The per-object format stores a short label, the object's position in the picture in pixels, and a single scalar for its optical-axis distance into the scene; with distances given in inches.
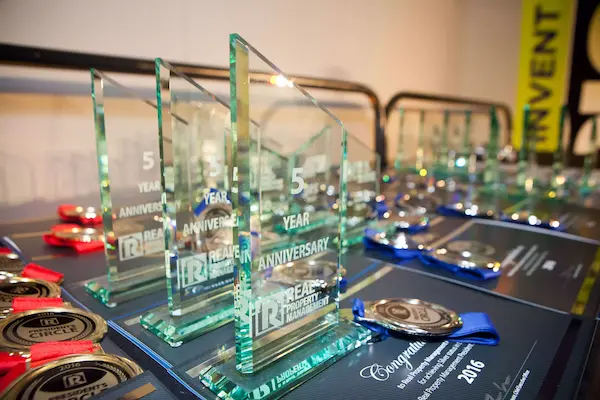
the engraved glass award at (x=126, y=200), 29.7
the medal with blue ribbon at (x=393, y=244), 41.2
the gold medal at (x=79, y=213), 46.3
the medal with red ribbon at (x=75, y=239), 39.4
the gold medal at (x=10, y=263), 32.6
